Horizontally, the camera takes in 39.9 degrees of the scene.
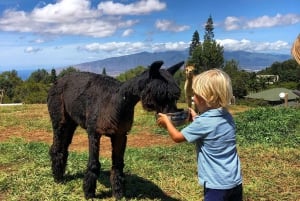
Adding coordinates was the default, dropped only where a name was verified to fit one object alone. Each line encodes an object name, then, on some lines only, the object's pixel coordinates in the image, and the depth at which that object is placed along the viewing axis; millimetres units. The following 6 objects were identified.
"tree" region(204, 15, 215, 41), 89188
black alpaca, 4477
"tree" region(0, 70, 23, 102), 76138
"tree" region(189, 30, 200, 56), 101150
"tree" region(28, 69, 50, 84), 96625
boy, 3465
